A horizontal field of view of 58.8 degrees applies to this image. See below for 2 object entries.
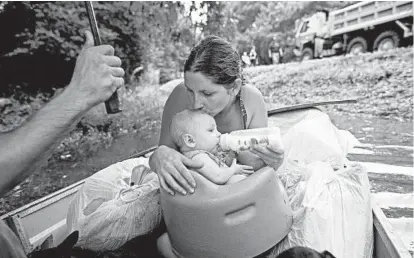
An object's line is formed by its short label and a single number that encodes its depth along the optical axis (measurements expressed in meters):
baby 1.50
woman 1.46
